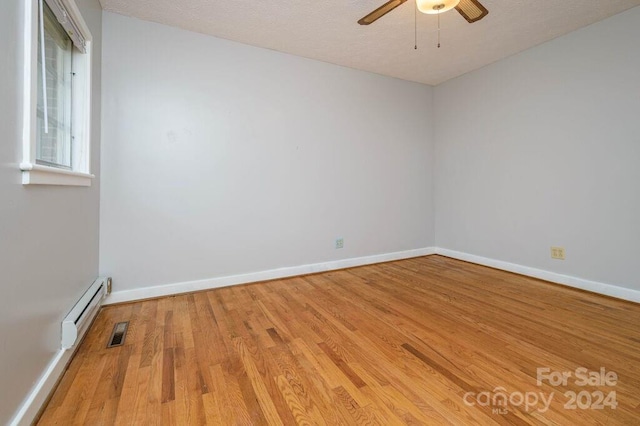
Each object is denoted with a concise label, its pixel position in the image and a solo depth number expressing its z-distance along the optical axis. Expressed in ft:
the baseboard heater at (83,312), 4.93
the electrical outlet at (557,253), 9.33
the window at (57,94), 3.92
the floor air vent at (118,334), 5.81
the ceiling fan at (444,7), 5.66
